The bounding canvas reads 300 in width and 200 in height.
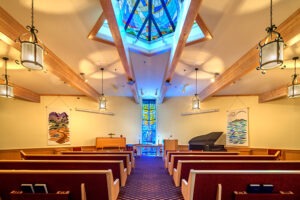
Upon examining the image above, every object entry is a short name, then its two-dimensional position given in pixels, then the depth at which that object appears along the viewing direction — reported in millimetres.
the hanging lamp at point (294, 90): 4191
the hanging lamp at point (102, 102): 5734
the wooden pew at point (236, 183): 2170
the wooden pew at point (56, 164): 2889
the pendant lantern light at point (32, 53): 2086
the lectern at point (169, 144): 7953
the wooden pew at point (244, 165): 2946
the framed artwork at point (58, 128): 7636
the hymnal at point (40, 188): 2211
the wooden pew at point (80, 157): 3811
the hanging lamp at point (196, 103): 6065
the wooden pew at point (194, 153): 4593
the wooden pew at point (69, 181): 2207
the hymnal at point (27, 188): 2213
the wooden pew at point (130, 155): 4769
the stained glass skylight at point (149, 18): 5383
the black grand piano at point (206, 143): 6884
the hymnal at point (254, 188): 2223
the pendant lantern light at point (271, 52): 2066
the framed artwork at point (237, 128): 7600
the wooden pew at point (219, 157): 3785
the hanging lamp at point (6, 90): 4113
